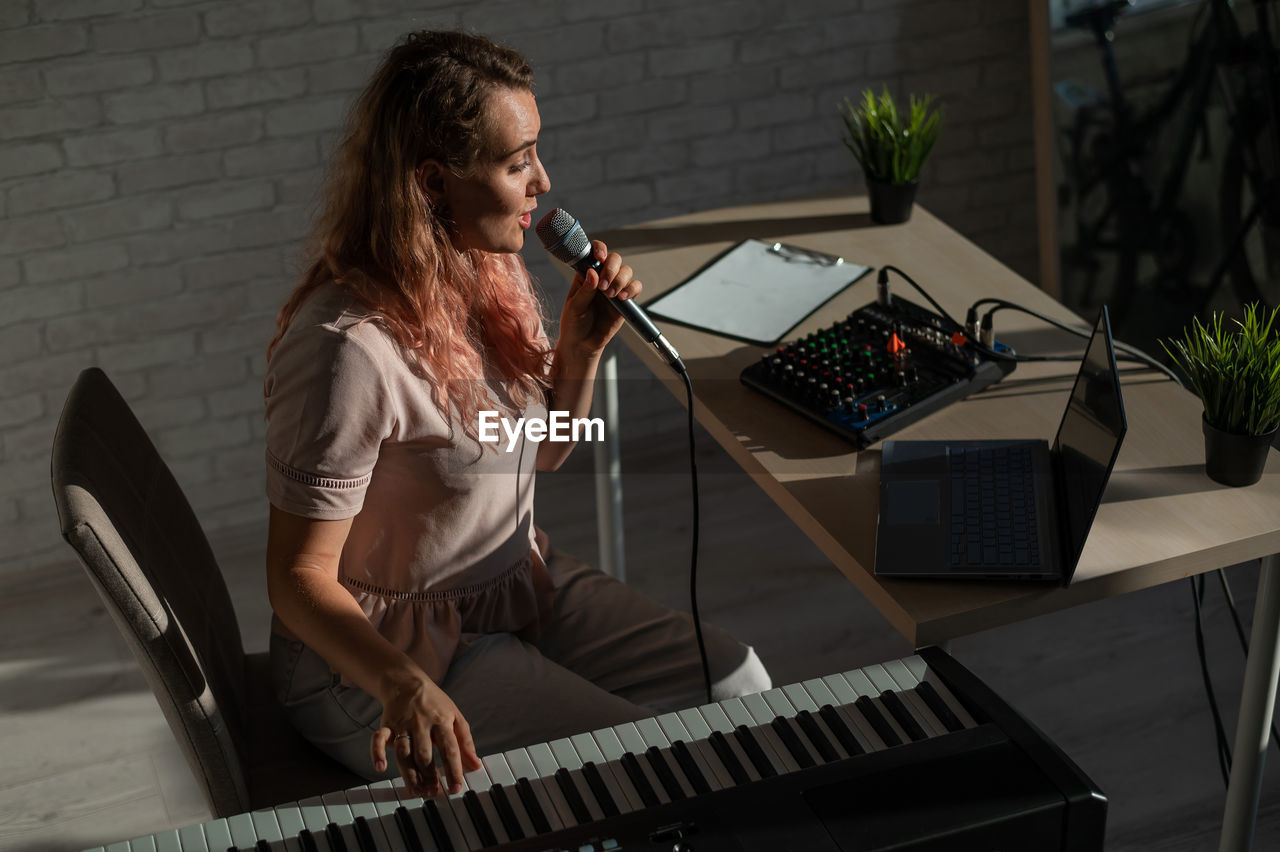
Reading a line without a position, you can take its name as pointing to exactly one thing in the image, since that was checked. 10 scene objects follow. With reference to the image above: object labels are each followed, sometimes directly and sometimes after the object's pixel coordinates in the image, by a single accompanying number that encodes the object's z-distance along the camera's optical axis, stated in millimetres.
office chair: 1307
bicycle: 2545
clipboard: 1905
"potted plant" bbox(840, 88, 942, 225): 2117
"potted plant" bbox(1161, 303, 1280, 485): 1449
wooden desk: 1377
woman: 1365
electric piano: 1093
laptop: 1358
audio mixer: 1644
